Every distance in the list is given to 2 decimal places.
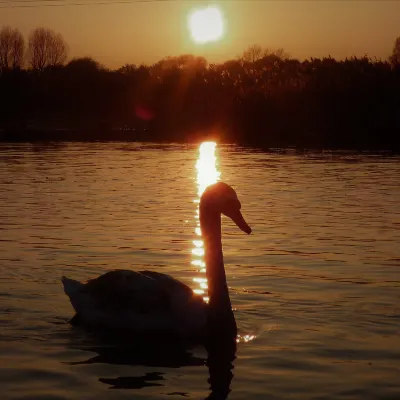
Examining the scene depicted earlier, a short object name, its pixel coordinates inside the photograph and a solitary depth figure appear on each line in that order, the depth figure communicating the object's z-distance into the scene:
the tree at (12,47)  116.81
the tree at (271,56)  96.72
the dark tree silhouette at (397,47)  93.06
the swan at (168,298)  8.47
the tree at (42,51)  122.15
